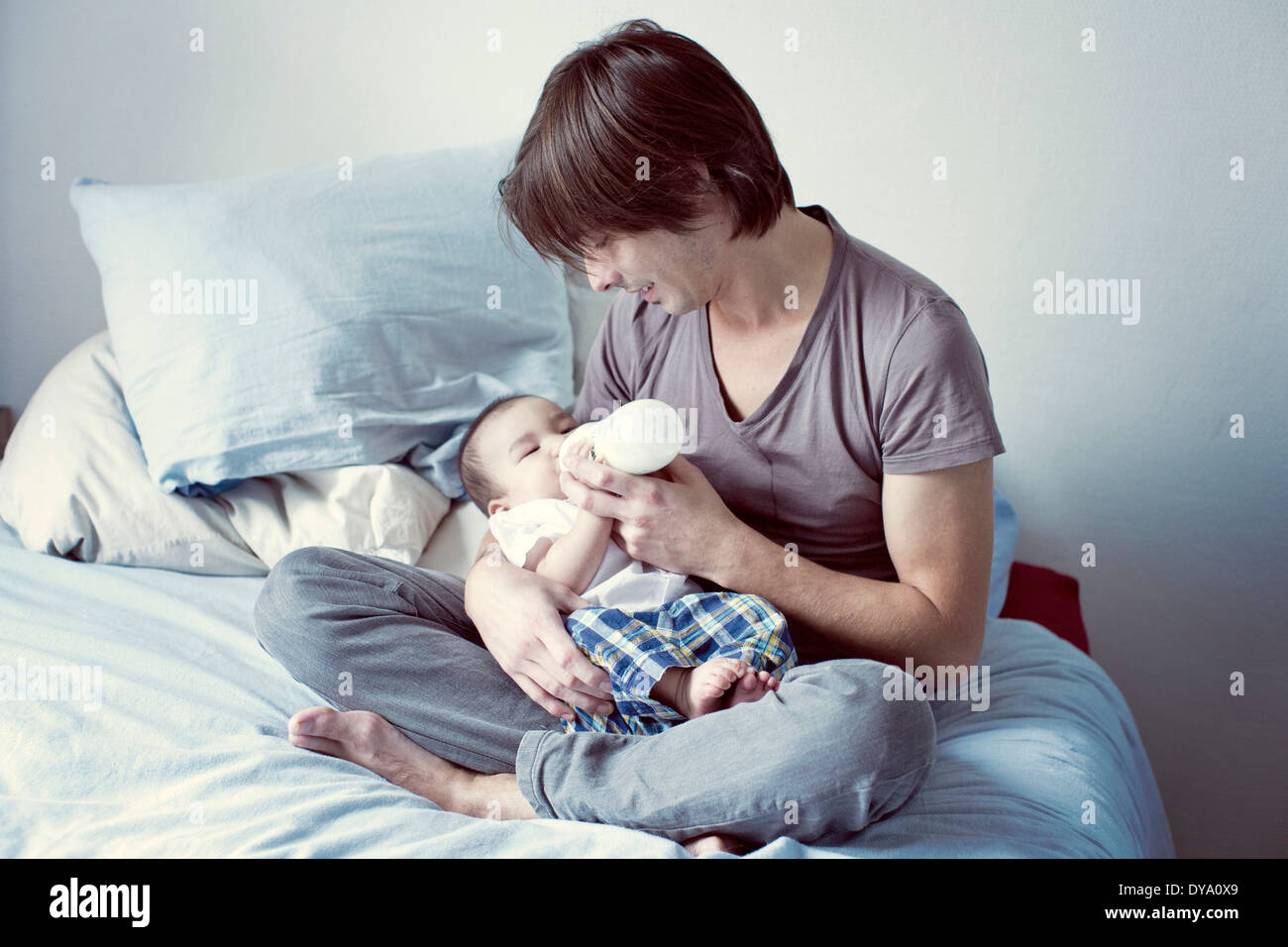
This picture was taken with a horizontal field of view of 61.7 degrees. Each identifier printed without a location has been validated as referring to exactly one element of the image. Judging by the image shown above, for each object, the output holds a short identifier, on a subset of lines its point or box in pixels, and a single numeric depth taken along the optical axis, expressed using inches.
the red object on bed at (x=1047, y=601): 64.4
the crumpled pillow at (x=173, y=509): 60.4
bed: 38.0
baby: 41.8
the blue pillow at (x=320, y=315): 62.1
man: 40.4
